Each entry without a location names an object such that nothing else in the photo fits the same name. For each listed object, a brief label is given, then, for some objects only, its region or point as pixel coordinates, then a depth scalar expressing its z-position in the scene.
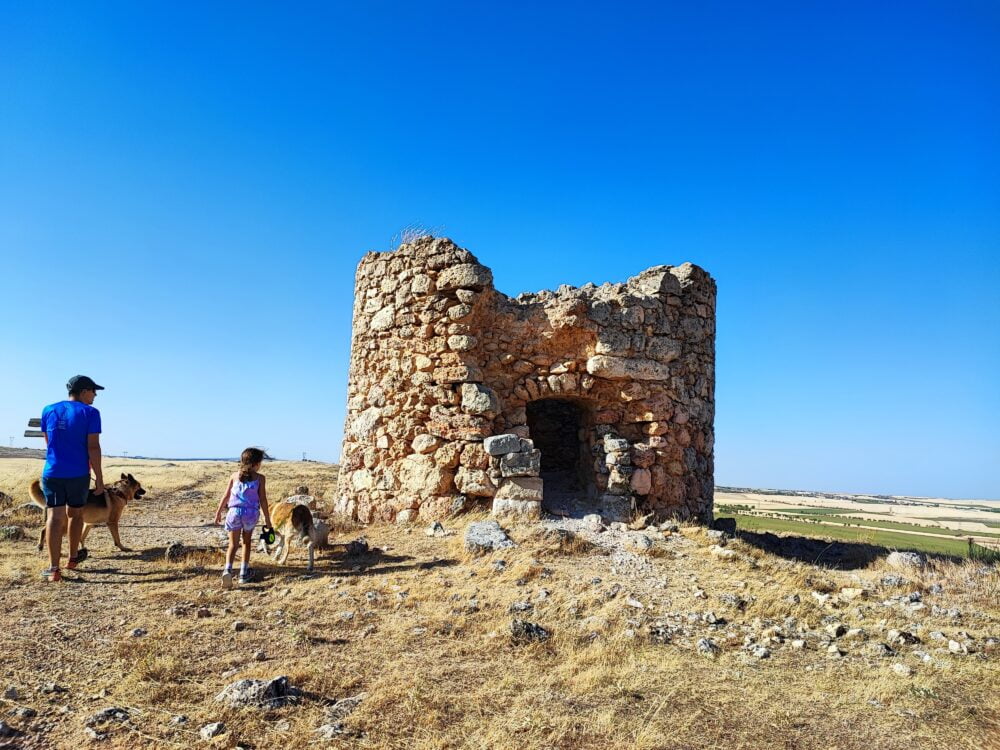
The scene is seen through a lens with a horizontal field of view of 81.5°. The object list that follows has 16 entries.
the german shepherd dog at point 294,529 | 6.98
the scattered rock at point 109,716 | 3.13
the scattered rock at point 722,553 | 7.08
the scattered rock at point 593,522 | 8.32
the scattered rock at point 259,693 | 3.36
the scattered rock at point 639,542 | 7.40
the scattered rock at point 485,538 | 7.32
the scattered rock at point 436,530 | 8.47
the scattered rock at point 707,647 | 4.62
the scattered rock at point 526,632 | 4.65
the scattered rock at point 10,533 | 8.16
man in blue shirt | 6.17
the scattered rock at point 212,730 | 3.02
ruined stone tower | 9.30
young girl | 6.22
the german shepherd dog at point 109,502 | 7.25
